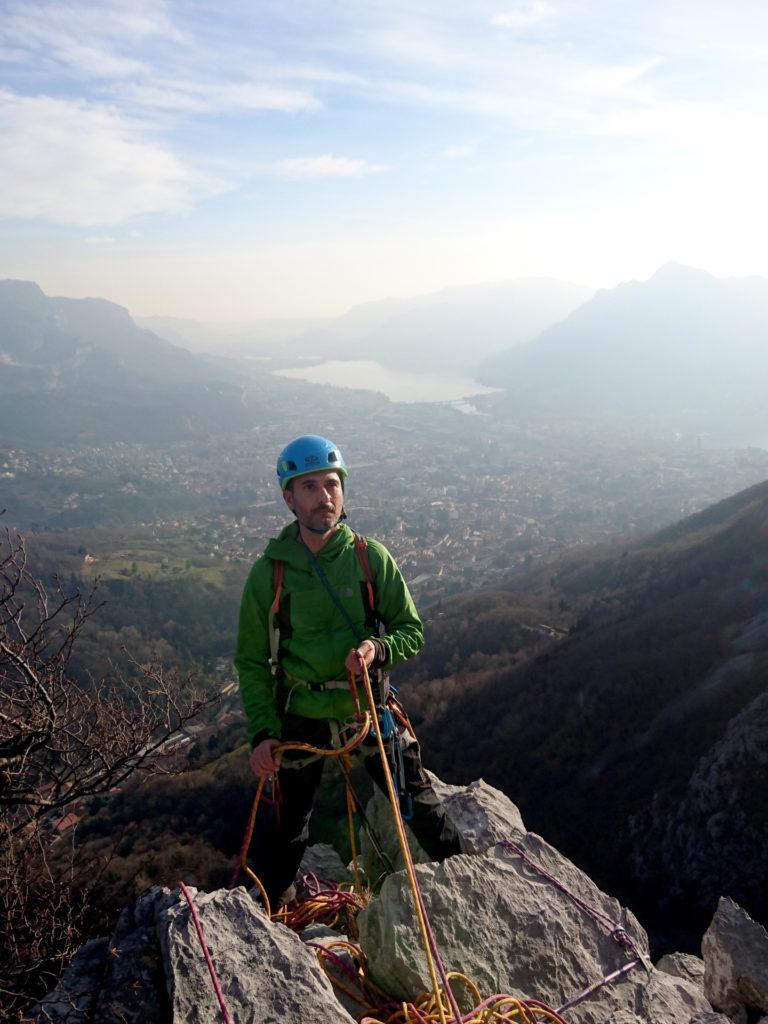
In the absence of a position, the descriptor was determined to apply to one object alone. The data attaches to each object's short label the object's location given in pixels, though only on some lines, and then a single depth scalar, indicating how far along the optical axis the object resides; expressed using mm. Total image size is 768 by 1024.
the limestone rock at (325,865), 6820
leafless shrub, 6102
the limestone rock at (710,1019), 3817
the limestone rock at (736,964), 4773
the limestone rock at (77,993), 3430
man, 4289
